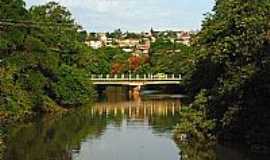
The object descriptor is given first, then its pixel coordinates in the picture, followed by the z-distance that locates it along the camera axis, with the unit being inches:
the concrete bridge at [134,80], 3734.5
